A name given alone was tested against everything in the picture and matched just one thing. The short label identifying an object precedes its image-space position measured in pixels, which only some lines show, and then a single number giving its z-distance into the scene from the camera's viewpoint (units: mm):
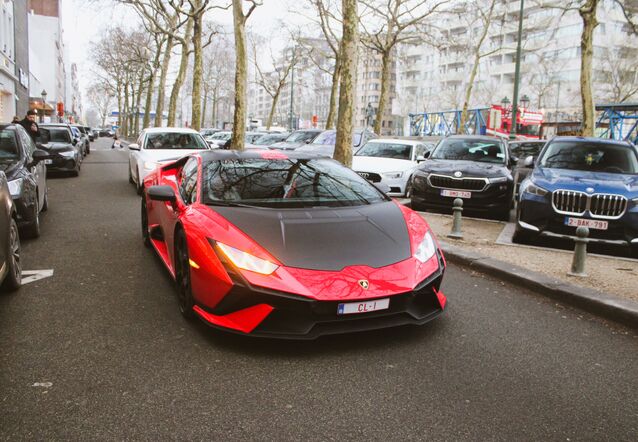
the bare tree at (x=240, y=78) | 21172
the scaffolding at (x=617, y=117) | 21859
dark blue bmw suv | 7406
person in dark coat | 14086
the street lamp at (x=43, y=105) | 46325
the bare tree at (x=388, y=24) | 32344
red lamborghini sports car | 3637
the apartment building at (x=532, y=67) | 59641
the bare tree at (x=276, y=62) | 50397
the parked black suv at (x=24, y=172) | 7023
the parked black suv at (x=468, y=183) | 10023
